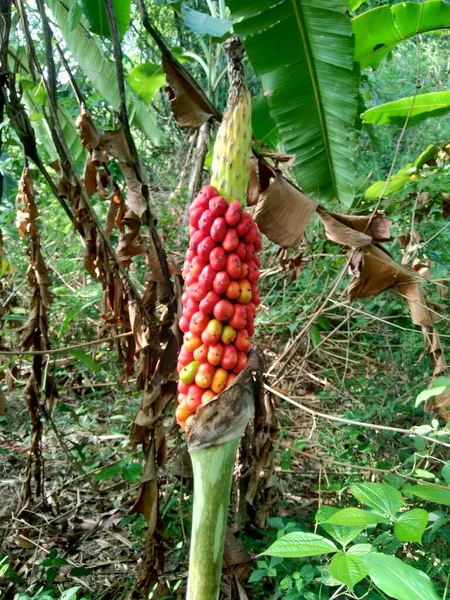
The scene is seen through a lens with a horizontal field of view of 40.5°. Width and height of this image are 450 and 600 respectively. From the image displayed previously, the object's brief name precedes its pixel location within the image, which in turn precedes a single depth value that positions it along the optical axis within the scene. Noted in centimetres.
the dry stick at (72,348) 68
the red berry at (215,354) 45
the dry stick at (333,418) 61
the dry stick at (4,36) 69
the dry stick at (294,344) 81
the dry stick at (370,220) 67
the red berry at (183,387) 47
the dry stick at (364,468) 65
